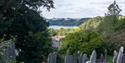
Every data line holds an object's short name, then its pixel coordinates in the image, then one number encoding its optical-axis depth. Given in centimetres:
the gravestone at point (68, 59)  593
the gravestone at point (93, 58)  503
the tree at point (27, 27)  804
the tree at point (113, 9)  2192
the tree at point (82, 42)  1093
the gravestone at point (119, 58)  593
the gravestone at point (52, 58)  560
